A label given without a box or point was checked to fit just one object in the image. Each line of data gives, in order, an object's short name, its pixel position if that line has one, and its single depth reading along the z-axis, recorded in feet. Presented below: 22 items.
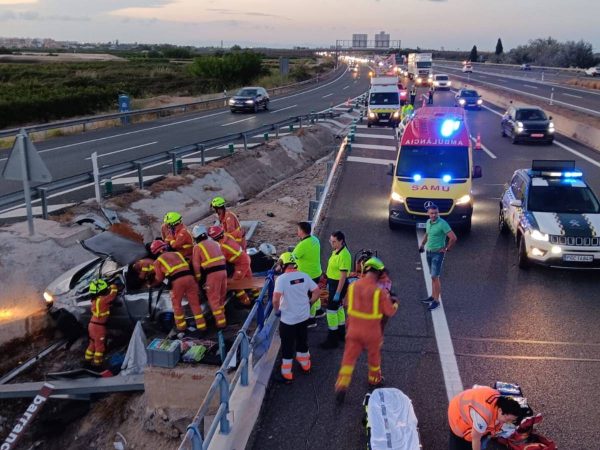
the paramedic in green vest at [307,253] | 27.50
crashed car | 30.22
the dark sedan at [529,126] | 89.86
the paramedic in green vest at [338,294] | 27.02
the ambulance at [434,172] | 45.21
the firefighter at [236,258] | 31.65
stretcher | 18.38
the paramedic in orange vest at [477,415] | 16.82
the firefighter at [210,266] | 28.45
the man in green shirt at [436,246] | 32.42
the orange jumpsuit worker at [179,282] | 28.09
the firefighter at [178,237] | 31.76
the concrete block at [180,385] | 24.86
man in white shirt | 23.72
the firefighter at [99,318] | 29.45
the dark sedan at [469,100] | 141.38
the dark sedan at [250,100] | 130.21
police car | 35.83
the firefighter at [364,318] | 22.26
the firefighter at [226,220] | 35.68
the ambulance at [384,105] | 107.45
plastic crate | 24.90
